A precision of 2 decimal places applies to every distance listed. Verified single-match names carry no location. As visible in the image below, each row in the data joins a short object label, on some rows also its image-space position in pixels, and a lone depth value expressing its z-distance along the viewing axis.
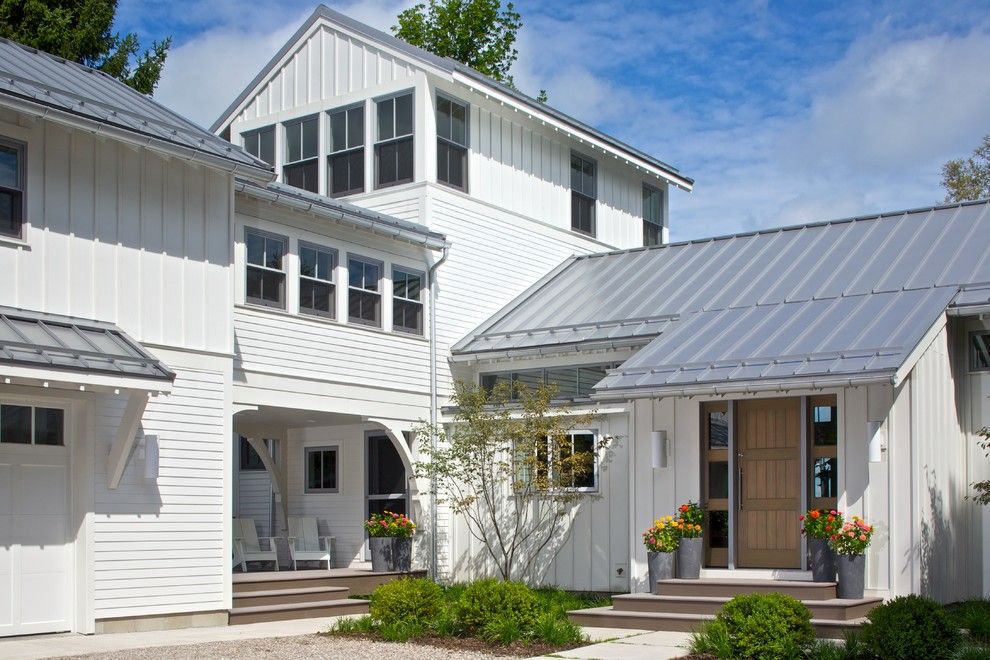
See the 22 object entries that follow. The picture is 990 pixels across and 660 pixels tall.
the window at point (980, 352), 15.58
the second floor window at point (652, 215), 26.20
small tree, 17.89
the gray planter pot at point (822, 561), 14.20
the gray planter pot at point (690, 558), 15.29
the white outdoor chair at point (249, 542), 18.88
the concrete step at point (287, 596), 16.06
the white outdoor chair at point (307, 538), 20.70
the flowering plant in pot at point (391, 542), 18.89
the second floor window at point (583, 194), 23.98
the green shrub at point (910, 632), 10.43
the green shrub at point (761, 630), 10.85
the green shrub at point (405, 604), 13.25
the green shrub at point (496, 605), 12.69
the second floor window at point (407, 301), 19.47
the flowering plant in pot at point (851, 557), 13.90
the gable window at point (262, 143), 22.94
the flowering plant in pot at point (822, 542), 14.19
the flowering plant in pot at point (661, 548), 15.35
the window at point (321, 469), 21.48
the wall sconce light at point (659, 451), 16.08
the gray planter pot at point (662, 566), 15.34
